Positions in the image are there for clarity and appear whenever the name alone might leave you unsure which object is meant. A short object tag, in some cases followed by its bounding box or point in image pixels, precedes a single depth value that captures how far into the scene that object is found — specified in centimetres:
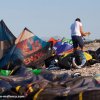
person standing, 1590
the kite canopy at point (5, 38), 1603
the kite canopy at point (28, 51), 1548
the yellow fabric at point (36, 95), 760
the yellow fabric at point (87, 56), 1569
